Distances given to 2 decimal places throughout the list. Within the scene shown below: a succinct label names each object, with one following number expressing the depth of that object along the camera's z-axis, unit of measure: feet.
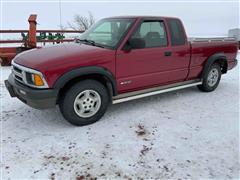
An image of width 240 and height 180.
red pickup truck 10.91
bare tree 99.99
